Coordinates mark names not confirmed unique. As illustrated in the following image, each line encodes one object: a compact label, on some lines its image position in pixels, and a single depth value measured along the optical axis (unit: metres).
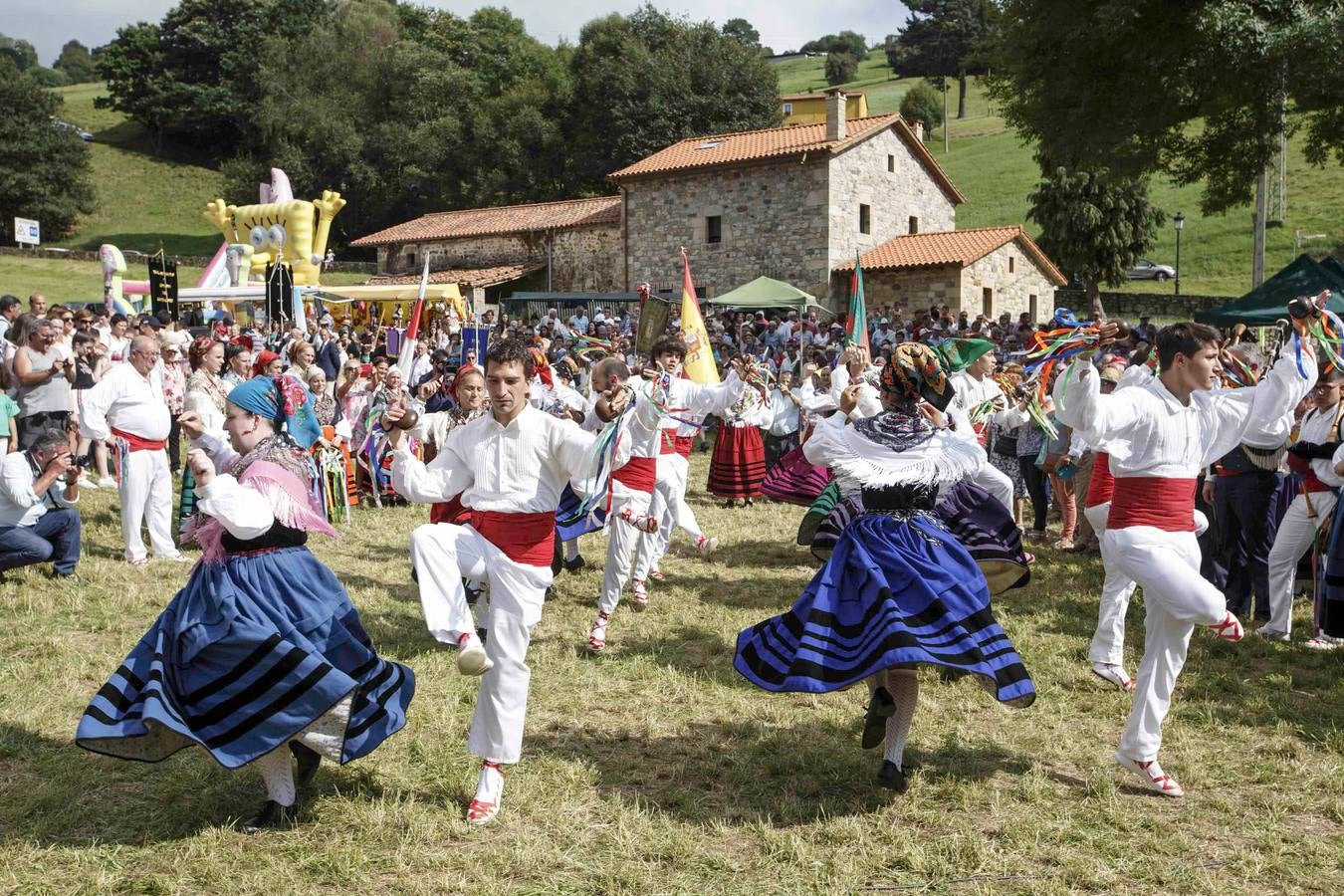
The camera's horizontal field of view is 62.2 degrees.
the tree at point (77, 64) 112.50
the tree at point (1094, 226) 42.06
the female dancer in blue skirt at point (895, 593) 4.33
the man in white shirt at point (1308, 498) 6.72
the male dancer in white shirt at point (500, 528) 4.36
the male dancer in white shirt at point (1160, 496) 4.49
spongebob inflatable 35.56
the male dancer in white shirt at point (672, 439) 7.34
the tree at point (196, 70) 67.75
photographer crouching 7.38
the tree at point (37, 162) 55.06
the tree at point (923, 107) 73.00
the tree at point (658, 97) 52.00
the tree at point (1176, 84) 16.20
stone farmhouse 33.53
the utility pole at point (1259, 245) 23.14
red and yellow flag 9.75
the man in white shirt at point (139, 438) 8.68
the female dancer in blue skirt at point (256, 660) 3.97
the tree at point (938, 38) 86.62
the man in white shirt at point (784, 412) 14.04
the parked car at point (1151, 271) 42.88
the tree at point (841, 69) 98.19
